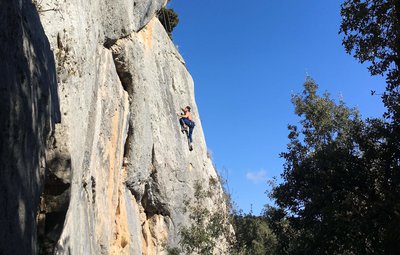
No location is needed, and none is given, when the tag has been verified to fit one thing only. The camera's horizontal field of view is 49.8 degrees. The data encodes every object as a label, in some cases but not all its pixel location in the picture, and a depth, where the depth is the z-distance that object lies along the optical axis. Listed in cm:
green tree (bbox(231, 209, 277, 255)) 4138
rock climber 2508
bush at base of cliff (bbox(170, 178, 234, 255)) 2020
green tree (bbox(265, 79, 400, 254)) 1471
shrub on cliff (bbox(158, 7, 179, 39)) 3262
